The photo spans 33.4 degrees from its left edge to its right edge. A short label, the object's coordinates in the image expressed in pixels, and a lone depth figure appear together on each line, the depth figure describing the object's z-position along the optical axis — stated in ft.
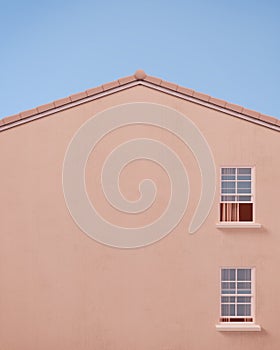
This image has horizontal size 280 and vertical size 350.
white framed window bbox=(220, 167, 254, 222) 51.80
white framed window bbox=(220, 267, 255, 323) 51.31
